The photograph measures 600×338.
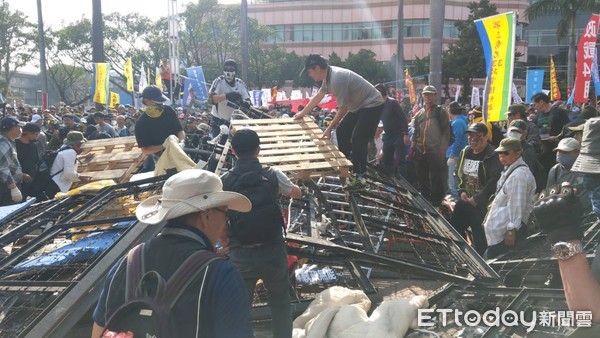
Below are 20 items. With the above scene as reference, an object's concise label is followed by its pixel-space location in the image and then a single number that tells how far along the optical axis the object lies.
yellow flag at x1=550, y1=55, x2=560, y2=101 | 19.48
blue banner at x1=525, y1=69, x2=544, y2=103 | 20.56
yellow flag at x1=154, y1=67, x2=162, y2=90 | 22.52
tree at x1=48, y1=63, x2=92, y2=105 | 48.78
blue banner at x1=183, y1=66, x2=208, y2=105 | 18.22
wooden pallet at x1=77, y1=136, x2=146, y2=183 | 7.41
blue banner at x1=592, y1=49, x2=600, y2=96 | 15.26
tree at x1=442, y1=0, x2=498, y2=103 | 35.10
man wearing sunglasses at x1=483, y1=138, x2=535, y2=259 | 5.30
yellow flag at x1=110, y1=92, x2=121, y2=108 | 22.27
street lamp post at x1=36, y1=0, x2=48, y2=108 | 23.81
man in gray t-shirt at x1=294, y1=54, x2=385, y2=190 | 6.32
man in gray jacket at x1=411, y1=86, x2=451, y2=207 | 8.53
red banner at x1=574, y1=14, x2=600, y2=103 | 13.14
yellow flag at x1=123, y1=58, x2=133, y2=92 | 21.66
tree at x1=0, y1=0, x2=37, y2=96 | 39.69
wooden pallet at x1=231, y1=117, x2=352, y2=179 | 5.66
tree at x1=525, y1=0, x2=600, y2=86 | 27.99
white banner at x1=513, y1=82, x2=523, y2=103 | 18.43
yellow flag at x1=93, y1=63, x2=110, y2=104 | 16.91
